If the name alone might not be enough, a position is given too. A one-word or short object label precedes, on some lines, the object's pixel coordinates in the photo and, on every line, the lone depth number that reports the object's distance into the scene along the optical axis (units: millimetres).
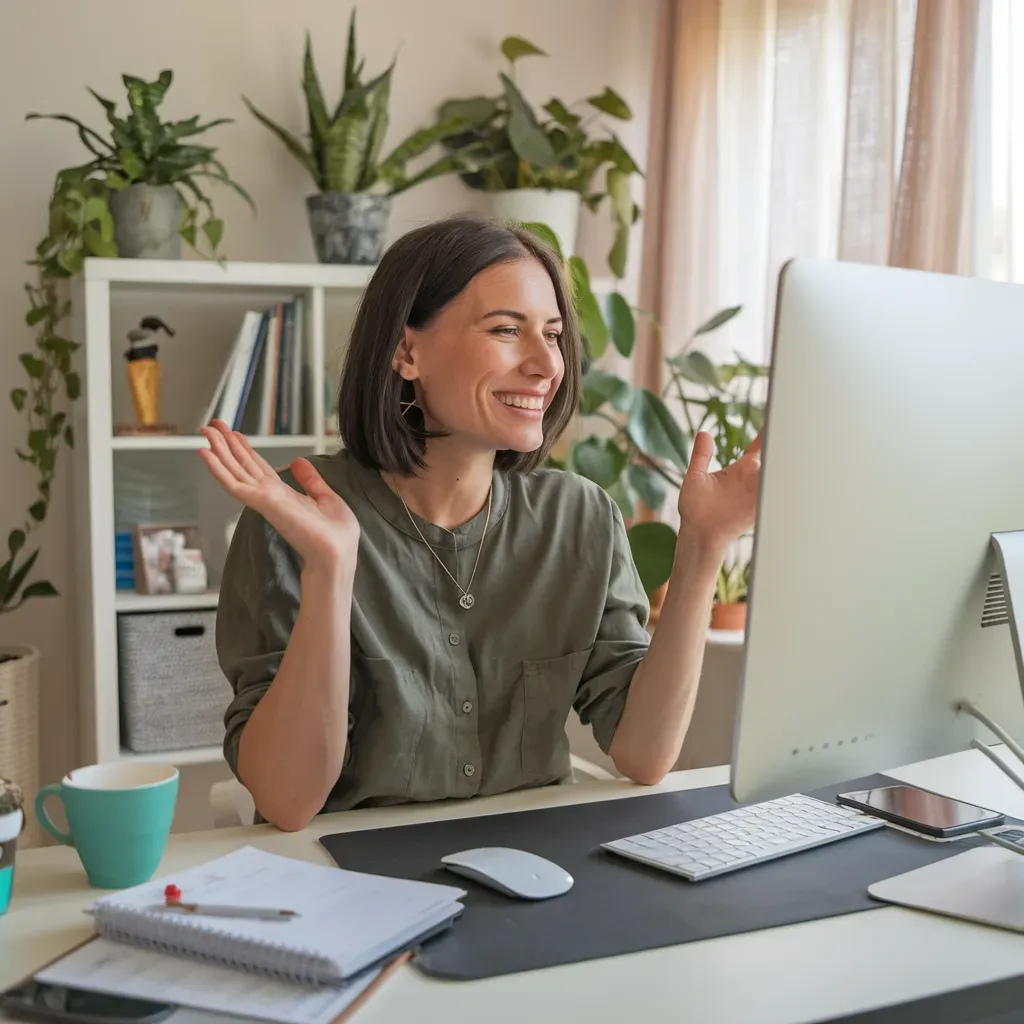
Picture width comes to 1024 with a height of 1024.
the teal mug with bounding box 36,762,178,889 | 1000
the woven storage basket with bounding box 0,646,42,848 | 2598
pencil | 783
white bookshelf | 2615
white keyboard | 1053
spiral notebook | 823
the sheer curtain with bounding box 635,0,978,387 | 2283
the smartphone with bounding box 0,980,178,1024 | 777
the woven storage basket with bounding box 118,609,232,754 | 2682
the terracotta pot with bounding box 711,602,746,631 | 2742
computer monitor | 853
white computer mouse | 977
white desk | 798
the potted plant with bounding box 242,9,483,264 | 2818
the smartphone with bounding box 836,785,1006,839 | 1140
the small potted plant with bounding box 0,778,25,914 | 948
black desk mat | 888
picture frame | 2746
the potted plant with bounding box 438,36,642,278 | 2998
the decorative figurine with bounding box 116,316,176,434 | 2770
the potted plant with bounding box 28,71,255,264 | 2576
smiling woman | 1310
